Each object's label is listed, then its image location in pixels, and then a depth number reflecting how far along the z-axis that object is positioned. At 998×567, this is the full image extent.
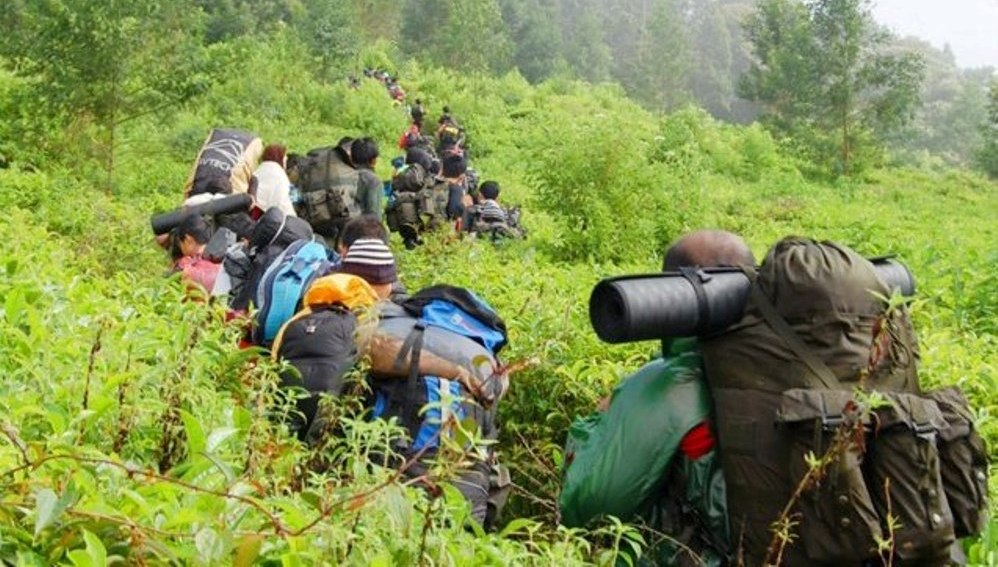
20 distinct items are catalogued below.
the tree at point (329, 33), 27.56
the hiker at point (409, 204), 9.23
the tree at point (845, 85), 25.59
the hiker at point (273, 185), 6.41
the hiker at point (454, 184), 9.98
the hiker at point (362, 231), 4.29
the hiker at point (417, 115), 18.32
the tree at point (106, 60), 10.02
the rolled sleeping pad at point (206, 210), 5.24
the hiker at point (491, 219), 10.38
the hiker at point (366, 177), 7.61
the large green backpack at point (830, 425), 2.25
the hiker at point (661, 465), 2.53
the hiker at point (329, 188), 7.45
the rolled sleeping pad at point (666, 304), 2.36
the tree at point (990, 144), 29.25
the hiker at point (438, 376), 3.02
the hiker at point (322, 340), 3.14
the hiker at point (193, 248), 4.82
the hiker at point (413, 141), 13.33
